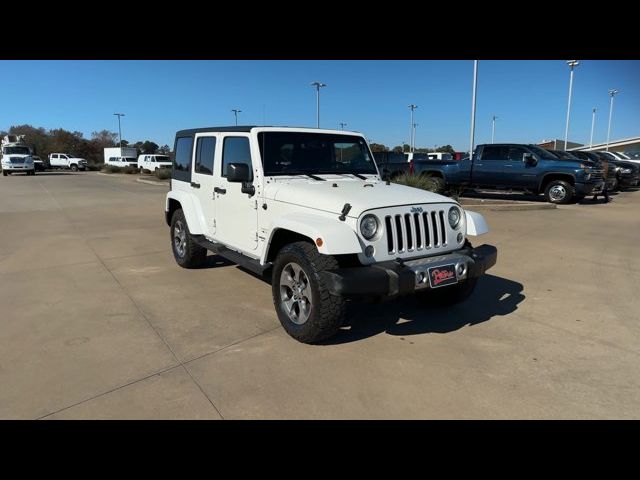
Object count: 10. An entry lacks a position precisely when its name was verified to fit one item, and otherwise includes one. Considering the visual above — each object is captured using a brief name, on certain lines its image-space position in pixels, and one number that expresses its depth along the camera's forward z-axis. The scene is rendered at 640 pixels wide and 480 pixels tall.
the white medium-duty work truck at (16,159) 31.90
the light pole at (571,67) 32.67
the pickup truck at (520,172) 13.71
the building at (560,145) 65.84
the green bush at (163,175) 28.61
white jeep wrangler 3.52
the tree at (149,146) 82.06
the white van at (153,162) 39.55
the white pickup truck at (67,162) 47.78
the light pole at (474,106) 19.68
